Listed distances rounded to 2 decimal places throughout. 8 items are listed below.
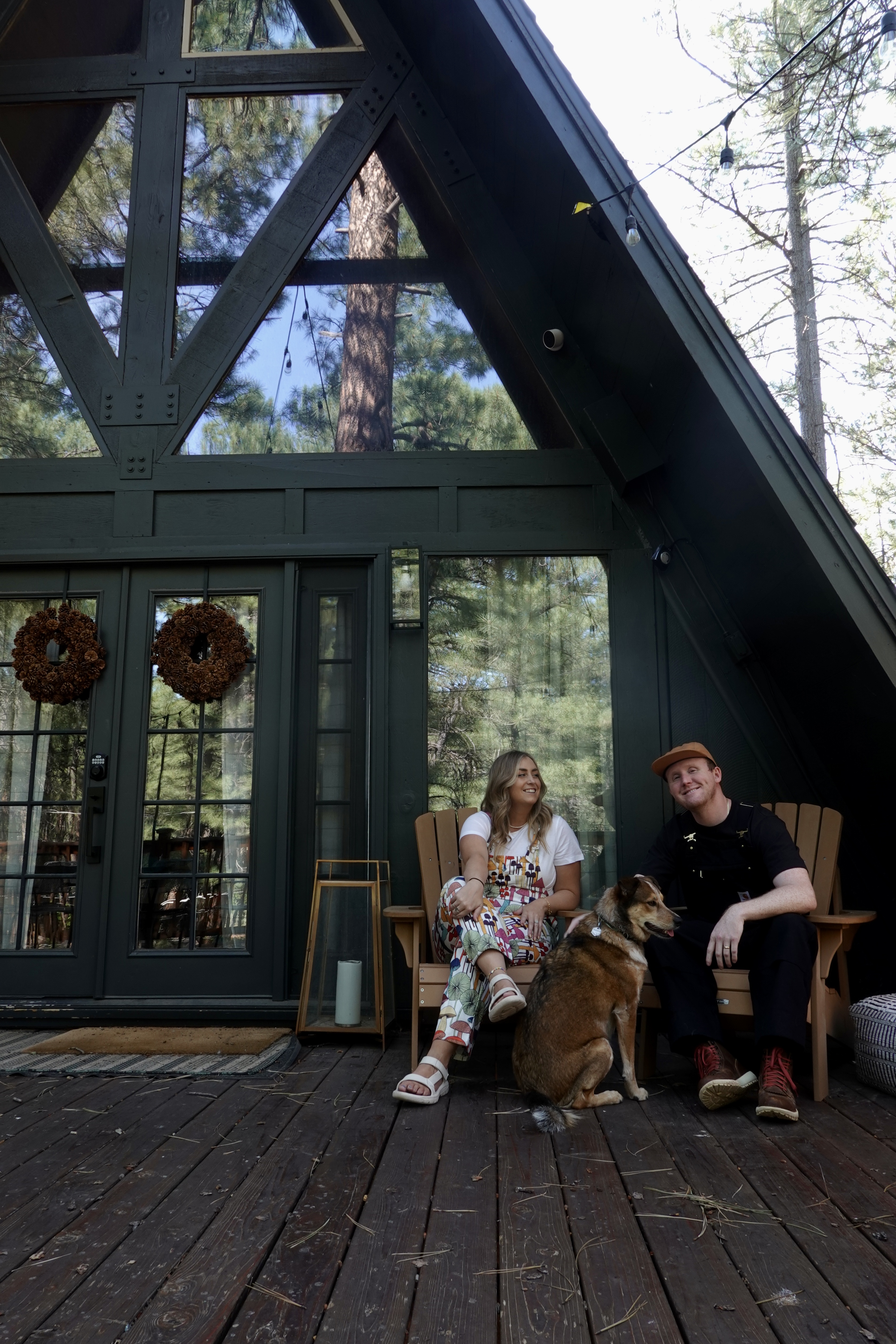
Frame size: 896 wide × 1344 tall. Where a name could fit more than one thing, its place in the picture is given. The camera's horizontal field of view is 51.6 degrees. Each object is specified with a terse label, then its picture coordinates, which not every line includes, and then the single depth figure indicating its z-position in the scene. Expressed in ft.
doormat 10.87
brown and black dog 8.91
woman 9.68
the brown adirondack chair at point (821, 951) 9.64
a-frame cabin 13.43
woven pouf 9.73
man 9.15
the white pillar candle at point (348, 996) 12.39
